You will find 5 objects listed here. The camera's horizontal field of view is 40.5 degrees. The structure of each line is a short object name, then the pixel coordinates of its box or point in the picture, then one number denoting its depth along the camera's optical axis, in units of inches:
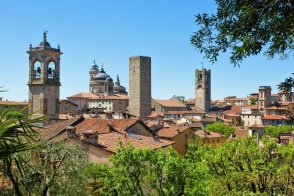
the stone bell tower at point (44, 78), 2097.7
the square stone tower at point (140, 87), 3636.8
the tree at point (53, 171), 591.8
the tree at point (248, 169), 794.5
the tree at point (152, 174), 716.0
